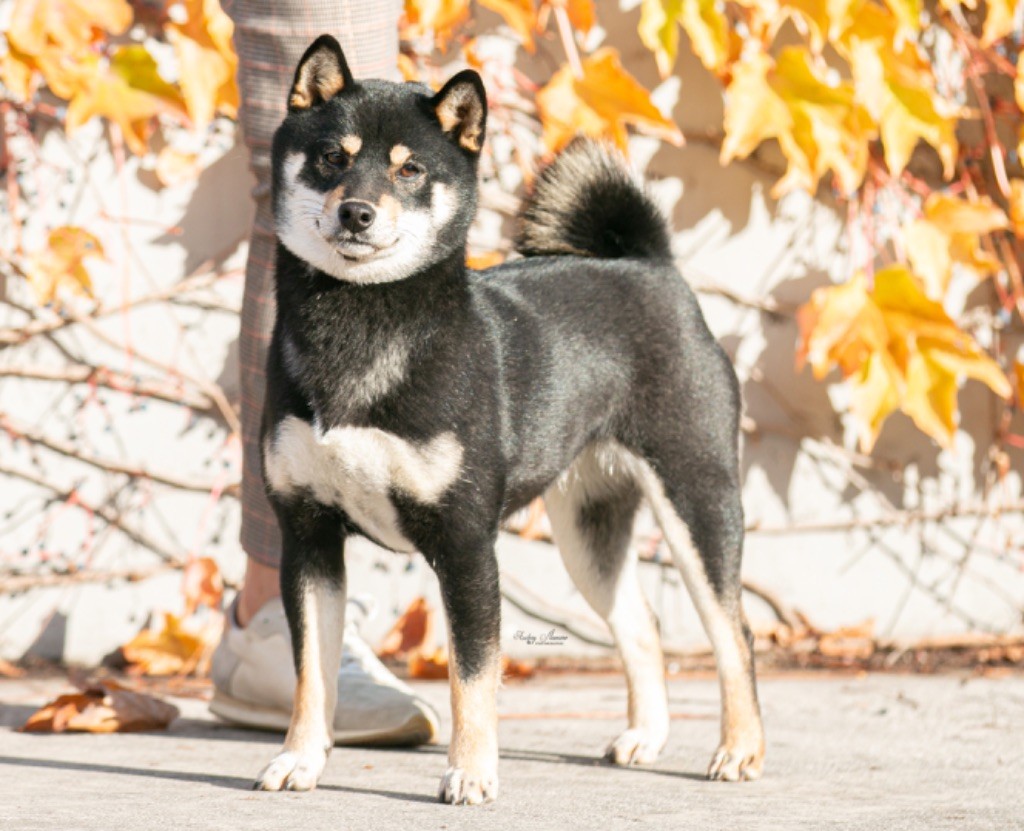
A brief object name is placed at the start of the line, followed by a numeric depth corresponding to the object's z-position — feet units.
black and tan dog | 14.07
